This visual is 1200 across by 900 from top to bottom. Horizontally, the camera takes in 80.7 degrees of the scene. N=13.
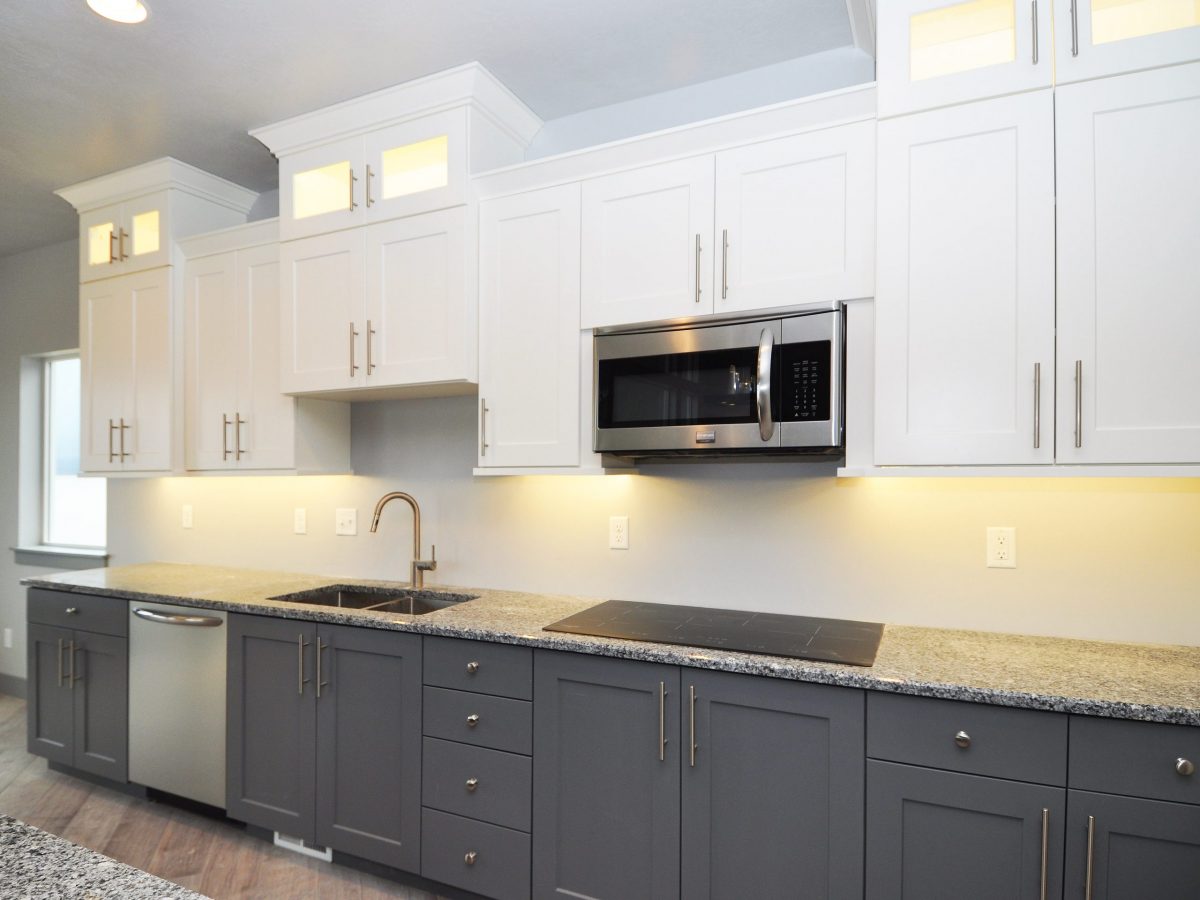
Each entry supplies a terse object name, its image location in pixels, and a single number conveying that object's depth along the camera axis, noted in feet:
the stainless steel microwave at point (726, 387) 6.31
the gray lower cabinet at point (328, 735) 7.30
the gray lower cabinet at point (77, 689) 9.44
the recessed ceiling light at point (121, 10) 6.59
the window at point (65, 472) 13.97
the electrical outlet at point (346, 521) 10.18
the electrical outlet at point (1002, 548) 6.62
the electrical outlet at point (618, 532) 8.30
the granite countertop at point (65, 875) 2.47
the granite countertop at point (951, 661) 4.85
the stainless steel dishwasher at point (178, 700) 8.57
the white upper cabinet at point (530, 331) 7.52
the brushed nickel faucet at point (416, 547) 8.99
